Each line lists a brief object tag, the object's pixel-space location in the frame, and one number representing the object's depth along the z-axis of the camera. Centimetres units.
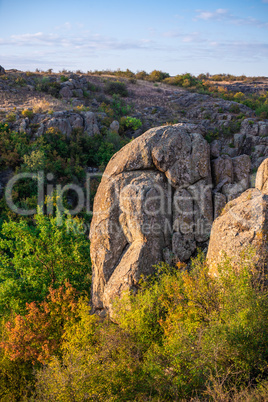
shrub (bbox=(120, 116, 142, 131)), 4436
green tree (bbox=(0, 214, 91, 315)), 1728
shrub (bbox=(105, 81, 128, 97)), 5512
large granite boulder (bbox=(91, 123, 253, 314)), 1478
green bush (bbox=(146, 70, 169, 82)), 6575
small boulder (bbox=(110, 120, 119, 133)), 4231
